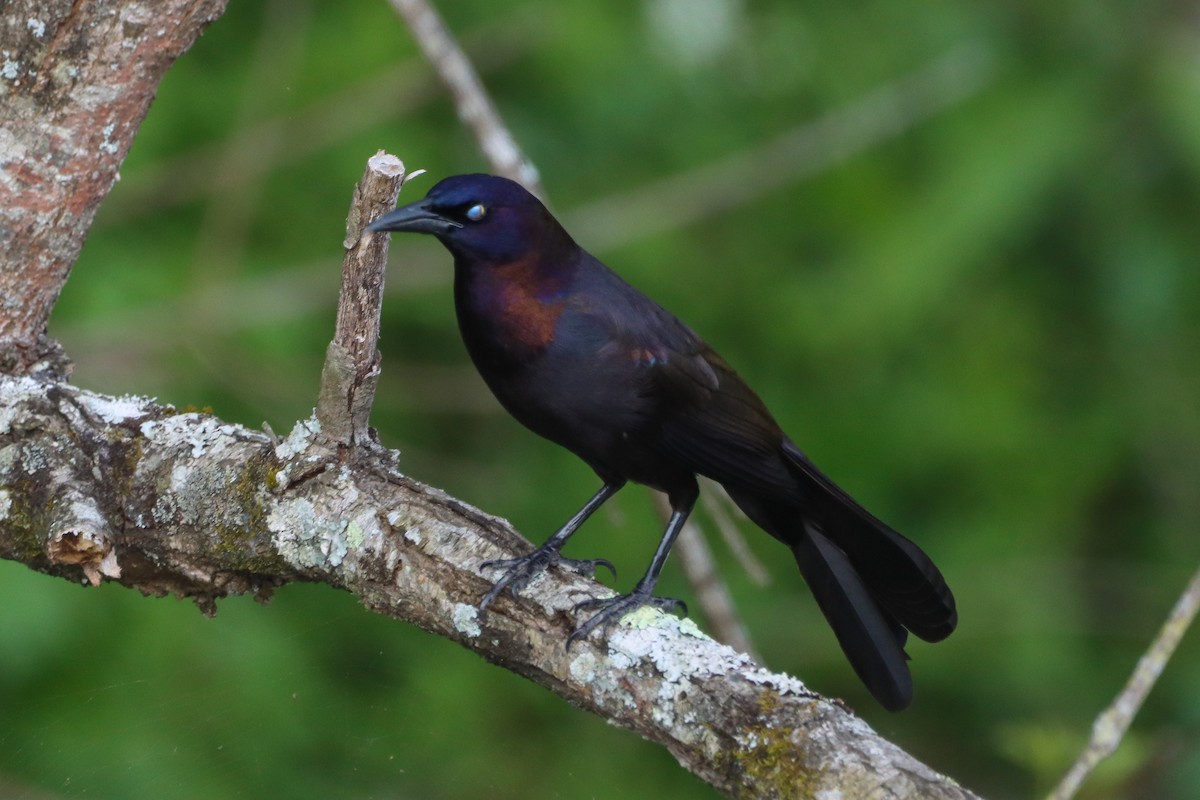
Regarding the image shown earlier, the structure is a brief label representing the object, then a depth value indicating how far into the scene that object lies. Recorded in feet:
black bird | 17.44
